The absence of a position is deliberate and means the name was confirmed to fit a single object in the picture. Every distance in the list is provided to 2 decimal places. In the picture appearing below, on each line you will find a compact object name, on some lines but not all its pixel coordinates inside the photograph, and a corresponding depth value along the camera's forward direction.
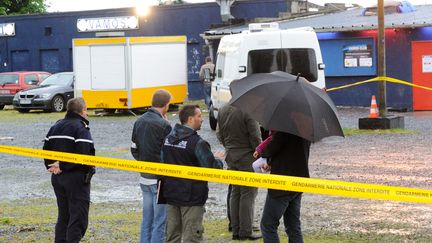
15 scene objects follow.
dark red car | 32.59
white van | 17.05
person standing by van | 24.09
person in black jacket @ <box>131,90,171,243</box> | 7.84
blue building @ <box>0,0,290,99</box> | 35.81
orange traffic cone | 20.97
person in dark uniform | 7.95
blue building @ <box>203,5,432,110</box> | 26.28
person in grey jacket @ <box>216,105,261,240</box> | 8.77
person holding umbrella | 7.30
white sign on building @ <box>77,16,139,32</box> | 37.94
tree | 60.72
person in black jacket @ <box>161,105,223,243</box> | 7.06
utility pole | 19.25
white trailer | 26.72
